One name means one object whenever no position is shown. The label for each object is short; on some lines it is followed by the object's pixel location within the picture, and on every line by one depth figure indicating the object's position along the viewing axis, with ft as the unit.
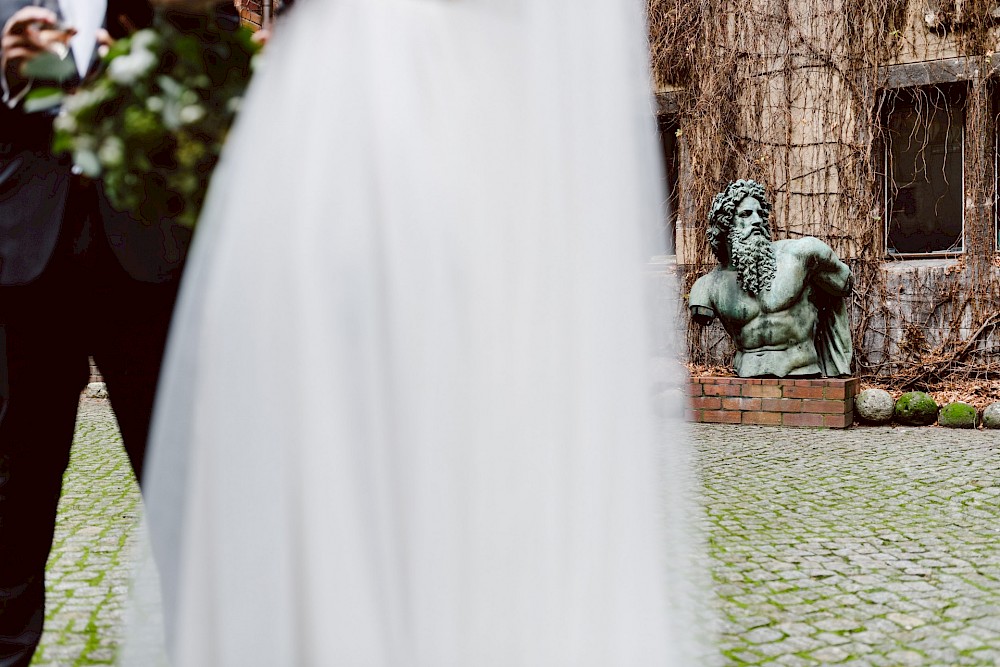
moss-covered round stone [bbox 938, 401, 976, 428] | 23.68
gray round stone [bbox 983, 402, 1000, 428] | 23.32
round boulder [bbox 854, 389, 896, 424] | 23.93
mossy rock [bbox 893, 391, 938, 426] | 24.11
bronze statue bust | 23.48
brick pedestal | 23.13
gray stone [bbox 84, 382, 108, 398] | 30.12
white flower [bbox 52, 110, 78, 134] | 5.79
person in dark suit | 6.53
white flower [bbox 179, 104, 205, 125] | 5.67
